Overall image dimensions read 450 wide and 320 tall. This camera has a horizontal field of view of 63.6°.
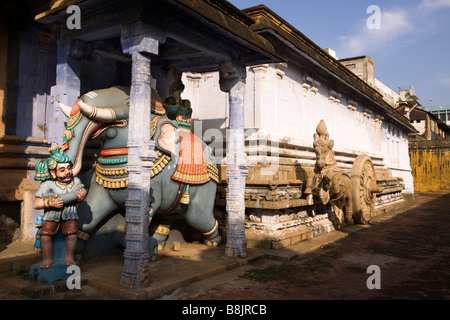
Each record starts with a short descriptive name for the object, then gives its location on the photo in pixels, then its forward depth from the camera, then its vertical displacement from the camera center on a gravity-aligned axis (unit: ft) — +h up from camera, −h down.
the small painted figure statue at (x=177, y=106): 21.81 +4.50
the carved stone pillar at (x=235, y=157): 20.79 +1.37
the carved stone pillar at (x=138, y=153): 14.70 +1.12
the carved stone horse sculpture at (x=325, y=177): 28.04 +0.27
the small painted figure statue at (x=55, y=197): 14.80 -0.71
